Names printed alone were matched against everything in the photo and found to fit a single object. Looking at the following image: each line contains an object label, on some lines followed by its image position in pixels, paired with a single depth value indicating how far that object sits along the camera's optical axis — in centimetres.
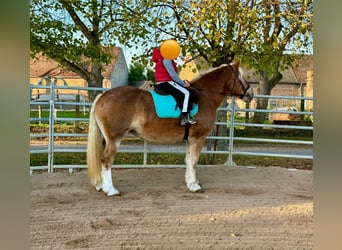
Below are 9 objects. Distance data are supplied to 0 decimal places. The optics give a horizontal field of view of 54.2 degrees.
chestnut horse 390
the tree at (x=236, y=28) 542
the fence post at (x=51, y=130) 503
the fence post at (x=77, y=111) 650
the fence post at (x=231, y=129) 571
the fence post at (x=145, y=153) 538
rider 390
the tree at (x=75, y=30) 582
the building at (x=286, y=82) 668
